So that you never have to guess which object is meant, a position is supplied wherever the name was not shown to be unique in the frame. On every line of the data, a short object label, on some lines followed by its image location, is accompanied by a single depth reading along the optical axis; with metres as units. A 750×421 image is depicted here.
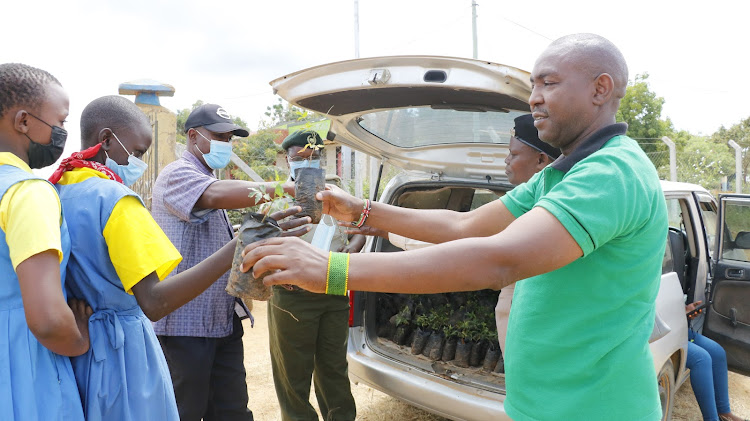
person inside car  3.59
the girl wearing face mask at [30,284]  1.35
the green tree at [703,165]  18.70
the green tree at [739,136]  22.25
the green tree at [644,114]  19.34
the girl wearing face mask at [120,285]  1.56
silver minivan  2.58
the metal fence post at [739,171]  11.70
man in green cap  3.35
